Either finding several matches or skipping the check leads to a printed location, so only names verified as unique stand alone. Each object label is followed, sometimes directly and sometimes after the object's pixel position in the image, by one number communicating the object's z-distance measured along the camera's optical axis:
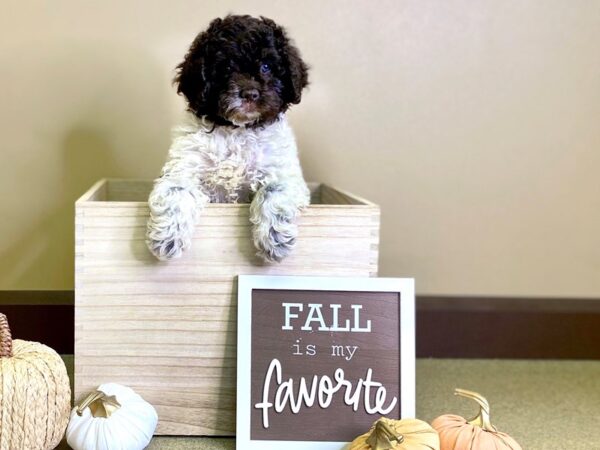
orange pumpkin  1.21
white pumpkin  1.23
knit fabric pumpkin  1.16
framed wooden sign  1.32
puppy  1.28
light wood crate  1.31
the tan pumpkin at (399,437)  1.15
